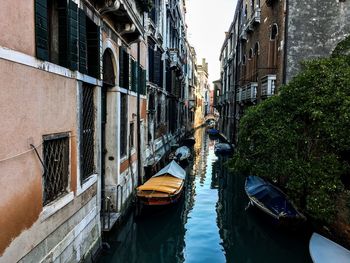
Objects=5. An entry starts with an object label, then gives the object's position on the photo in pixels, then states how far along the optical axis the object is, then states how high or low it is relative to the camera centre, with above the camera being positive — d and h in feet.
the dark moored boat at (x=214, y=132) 146.35 -10.42
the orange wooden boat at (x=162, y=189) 37.76 -9.64
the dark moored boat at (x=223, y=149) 86.93 -10.57
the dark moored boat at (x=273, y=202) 32.71 -9.96
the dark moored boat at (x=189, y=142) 104.94 -10.78
